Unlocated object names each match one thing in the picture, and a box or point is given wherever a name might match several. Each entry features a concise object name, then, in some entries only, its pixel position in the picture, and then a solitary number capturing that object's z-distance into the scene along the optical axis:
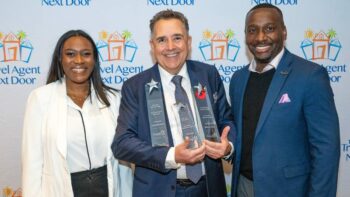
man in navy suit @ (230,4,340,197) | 1.74
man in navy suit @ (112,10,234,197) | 1.87
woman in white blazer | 2.13
